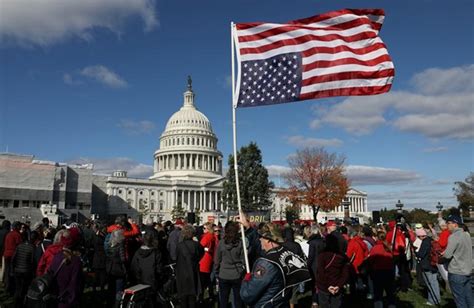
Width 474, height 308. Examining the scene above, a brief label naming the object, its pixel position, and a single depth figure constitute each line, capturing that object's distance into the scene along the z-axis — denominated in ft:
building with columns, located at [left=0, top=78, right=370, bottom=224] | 221.46
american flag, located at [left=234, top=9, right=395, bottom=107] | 23.36
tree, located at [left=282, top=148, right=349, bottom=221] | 167.32
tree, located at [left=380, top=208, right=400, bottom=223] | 299.95
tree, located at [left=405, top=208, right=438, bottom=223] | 212.97
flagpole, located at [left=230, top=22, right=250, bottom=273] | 19.19
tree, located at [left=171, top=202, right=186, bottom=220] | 282.77
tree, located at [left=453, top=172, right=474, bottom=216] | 200.98
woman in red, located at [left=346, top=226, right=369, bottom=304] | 32.35
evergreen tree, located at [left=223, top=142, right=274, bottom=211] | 205.77
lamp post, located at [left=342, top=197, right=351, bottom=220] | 116.39
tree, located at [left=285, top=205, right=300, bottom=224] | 250.37
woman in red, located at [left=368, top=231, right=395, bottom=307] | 27.22
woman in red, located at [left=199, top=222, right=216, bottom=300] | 32.99
